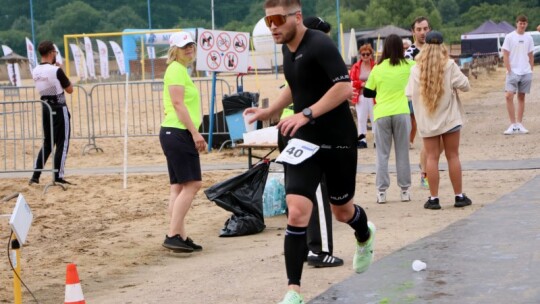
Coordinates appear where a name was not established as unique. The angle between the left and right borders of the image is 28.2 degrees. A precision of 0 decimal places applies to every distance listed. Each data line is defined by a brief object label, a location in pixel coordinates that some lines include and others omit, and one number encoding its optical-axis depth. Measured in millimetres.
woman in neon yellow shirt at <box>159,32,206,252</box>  8789
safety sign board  17375
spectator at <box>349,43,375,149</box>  15945
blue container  17203
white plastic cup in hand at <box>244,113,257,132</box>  15969
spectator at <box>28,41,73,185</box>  13898
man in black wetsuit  6238
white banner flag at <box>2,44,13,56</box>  57344
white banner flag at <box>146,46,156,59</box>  50781
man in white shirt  18078
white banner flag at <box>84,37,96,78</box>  54300
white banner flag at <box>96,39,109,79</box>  54500
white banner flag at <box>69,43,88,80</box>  54306
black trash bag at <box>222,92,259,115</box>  17266
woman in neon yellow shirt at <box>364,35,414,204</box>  11094
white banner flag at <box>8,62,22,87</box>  47444
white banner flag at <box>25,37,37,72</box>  52750
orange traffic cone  5691
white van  71062
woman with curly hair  10266
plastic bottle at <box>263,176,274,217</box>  10664
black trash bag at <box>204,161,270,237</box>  9781
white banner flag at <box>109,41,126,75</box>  55719
